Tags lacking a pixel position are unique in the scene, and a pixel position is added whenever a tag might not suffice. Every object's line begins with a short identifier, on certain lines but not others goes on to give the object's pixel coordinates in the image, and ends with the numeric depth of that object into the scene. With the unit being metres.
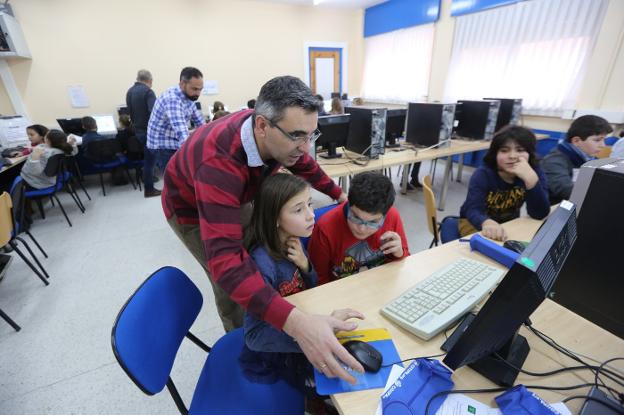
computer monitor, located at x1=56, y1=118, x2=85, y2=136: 4.66
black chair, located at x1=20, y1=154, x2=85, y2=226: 3.12
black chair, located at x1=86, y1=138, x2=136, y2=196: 3.95
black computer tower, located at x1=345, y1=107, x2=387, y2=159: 2.73
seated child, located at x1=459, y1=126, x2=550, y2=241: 1.40
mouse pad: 0.65
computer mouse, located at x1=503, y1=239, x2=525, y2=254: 1.09
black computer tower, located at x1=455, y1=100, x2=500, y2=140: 3.64
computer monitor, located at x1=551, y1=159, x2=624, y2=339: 0.60
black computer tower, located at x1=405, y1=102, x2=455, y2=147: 3.29
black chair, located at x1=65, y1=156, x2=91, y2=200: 3.60
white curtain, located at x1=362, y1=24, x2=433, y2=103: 5.51
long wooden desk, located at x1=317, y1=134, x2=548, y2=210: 2.65
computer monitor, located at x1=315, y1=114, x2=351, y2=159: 2.76
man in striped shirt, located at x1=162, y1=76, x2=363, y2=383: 0.70
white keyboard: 0.78
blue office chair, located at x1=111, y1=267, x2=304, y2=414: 0.76
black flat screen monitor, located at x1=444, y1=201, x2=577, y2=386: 0.45
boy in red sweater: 1.13
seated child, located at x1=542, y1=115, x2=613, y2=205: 1.80
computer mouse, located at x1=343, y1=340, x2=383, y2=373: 0.68
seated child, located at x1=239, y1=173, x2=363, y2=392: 0.95
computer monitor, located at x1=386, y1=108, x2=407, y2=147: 3.50
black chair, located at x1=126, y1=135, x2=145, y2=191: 4.28
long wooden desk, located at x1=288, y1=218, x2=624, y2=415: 0.64
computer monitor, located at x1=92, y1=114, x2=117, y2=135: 4.74
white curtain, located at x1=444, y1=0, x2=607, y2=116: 3.53
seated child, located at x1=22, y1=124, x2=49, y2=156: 3.86
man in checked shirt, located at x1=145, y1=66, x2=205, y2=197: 2.91
